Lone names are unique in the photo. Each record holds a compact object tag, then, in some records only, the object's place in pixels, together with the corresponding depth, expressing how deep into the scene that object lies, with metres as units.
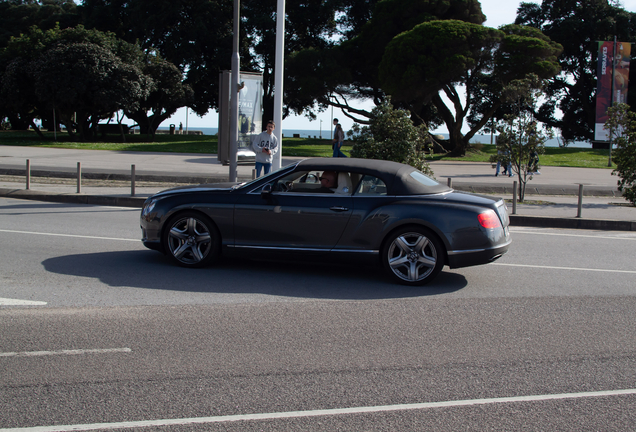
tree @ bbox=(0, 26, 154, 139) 38.91
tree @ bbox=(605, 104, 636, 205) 16.38
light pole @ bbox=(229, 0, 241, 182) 14.17
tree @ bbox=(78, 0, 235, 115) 49.88
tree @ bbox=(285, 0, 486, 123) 41.84
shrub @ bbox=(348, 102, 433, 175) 15.09
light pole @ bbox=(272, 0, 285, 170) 15.34
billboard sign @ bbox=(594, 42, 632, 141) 39.84
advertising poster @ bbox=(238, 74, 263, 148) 16.12
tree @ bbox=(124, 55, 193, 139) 45.31
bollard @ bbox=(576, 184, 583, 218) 13.53
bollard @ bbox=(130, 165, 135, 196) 14.79
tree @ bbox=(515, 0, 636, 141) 51.31
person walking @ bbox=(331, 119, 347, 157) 22.23
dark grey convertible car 6.84
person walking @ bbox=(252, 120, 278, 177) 14.45
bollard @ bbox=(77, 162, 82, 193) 15.15
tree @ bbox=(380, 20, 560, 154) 36.75
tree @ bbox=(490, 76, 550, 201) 16.27
